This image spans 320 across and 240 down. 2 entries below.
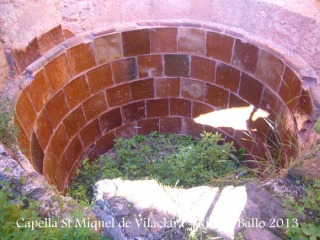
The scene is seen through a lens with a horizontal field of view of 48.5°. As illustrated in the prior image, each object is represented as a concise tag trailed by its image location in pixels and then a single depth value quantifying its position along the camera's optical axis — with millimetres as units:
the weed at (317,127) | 2447
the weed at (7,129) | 2629
